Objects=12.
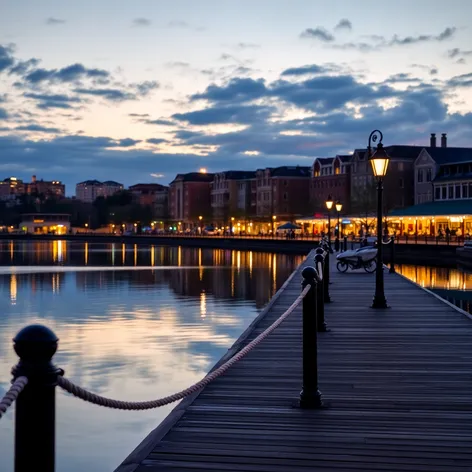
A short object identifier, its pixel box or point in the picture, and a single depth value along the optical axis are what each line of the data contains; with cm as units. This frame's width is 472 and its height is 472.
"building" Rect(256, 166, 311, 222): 12950
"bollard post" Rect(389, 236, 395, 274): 3380
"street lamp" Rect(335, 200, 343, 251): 5741
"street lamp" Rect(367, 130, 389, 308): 1738
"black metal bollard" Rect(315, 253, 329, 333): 1389
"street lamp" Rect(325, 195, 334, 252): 4672
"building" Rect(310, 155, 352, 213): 11238
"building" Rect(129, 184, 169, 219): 19188
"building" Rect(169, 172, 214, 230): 16075
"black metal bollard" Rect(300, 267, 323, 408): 791
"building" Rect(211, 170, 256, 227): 14262
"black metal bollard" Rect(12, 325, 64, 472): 338
